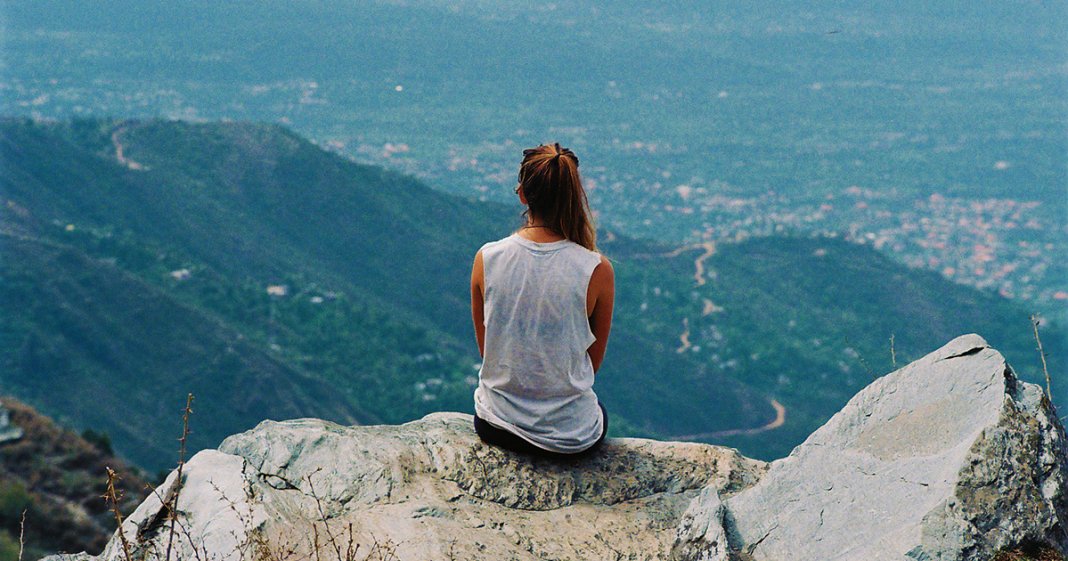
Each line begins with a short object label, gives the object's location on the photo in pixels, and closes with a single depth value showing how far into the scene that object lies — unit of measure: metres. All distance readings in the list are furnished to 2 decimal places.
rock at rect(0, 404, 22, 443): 22.12
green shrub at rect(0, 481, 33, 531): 18.97
